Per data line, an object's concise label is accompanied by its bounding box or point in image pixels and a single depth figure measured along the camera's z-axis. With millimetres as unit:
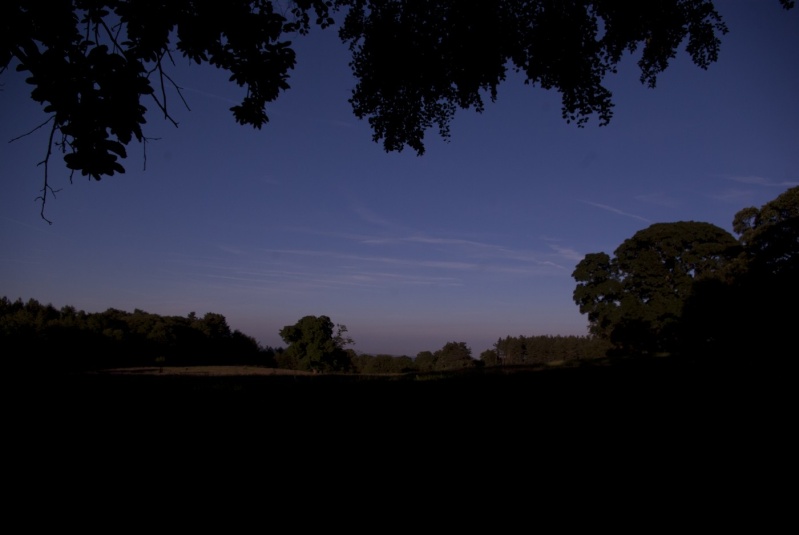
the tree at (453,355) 124194
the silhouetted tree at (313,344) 64419
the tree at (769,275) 22516
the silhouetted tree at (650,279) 30114
